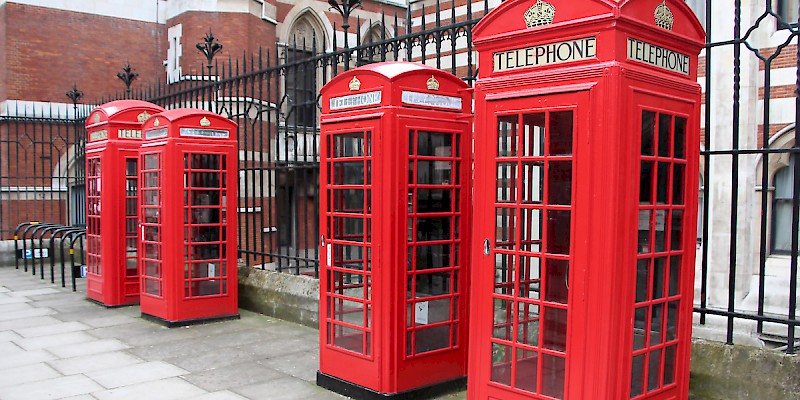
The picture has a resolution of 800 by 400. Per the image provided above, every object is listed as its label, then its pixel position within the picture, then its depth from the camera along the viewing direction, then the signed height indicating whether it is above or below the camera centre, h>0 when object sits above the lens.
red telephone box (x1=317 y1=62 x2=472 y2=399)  4.55 -0.36
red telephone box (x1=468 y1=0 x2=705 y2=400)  3.06 -0.04
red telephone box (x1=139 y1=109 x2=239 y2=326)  7.32 -0.44
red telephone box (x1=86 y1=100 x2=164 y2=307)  8.43 -0.17
